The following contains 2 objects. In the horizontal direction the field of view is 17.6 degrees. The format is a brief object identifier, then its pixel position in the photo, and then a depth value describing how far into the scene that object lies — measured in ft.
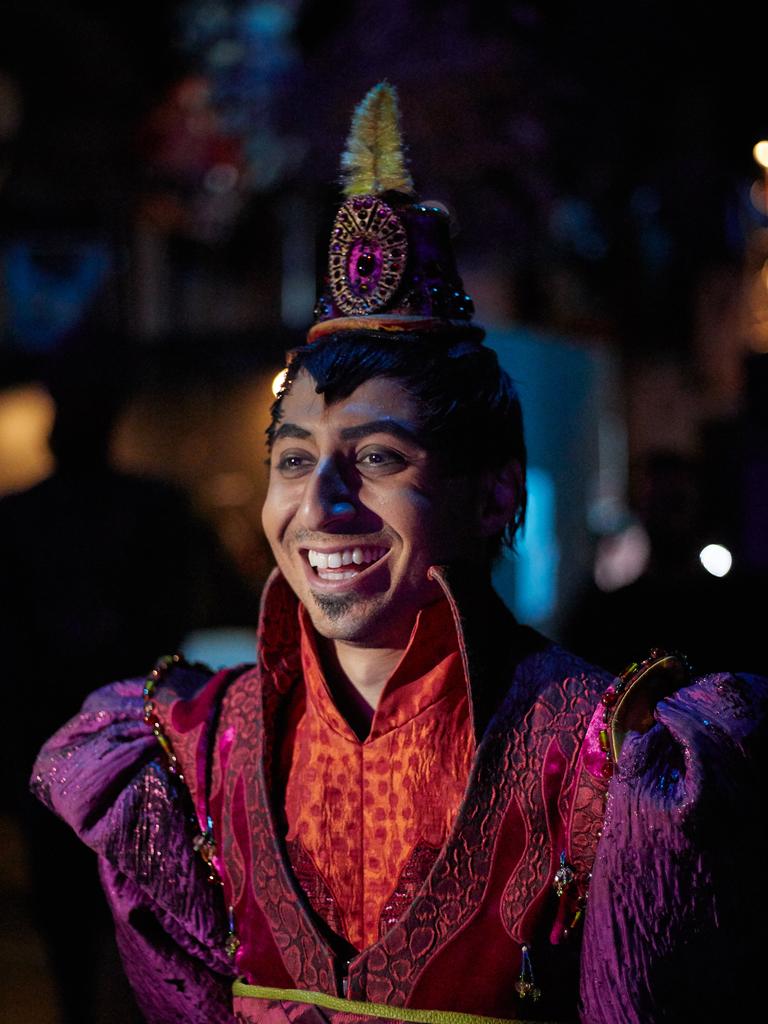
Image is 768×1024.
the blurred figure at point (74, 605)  8.14
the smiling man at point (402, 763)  5.36
